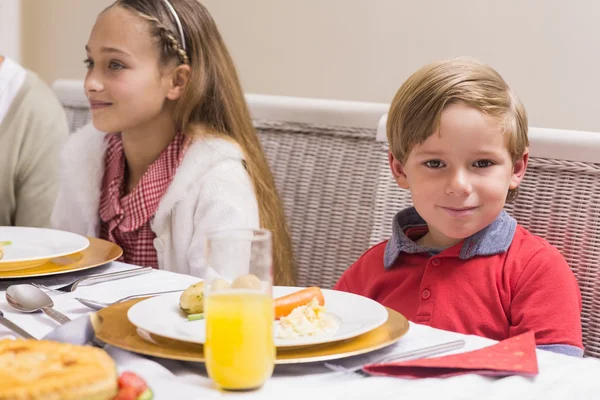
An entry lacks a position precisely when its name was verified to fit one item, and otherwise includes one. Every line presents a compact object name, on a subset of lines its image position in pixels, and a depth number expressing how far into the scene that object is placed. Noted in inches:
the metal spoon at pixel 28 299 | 57.0
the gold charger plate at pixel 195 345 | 50.9
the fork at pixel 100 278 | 60.9
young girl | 79.9
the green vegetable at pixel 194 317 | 54.4
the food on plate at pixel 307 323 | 52.5
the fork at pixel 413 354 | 51.3
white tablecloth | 49.2
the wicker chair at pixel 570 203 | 68.4
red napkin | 50.8
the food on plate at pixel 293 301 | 55.3
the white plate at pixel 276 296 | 51.6
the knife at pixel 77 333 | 51.4
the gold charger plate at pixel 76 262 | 62.6
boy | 64.9
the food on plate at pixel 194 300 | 54.7
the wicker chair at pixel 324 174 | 82.5
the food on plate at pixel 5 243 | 67.6
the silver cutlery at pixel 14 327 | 53.9
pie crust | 44.8
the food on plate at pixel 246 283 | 48.8
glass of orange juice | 48.4
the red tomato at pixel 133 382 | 47.4
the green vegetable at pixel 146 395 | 47.3
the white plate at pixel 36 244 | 63.8
